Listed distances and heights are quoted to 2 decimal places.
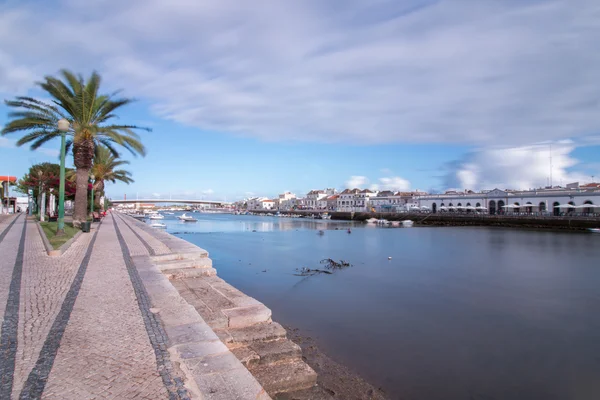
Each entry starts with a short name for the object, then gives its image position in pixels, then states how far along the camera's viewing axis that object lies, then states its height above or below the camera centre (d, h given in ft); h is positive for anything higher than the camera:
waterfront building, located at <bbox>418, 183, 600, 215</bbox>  168.28 +7.02
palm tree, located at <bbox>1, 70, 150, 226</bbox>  54.34 +13.96
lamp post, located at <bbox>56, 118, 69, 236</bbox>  40.52 +4.33
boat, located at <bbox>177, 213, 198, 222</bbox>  227.65 -5.02
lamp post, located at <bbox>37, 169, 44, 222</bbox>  79.74 +6.77
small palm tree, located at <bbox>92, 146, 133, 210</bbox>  105.91 +12.46
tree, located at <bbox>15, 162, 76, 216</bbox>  89.65 +7.32
